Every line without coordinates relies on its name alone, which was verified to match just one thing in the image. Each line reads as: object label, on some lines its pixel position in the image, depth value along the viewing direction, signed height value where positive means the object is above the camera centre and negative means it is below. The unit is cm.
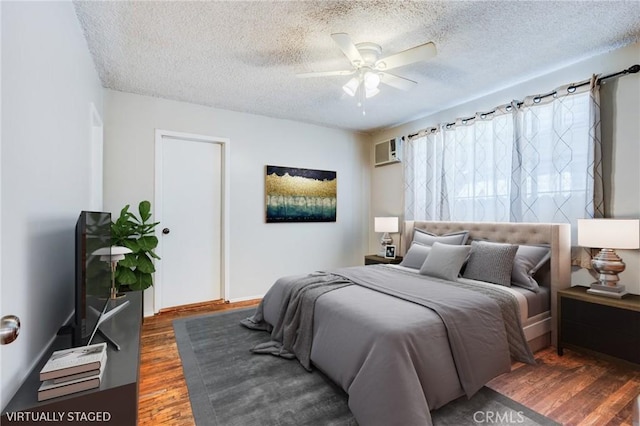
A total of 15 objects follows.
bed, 157 -75
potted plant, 294 -42
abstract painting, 424 +26
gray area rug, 166 -117
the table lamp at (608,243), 214 -22
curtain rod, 235 +116
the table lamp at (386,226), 433 -21
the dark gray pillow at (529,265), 258 -47
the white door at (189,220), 365 -11
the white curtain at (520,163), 264 +54
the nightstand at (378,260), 410 -68
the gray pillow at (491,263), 259 -46
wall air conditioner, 449 +97
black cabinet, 102 -70
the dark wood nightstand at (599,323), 212 -85
